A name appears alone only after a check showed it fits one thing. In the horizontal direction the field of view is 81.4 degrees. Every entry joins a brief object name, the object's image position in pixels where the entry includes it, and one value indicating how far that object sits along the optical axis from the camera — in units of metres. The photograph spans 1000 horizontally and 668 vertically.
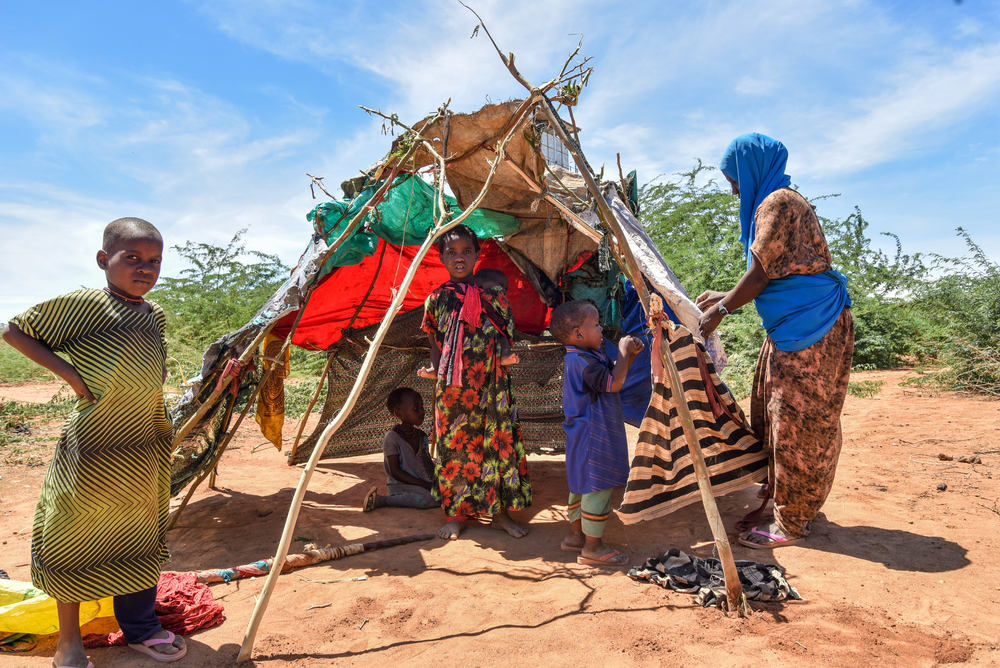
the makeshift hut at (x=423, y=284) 3.56
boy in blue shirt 3.16
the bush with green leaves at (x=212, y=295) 12.70
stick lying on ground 3.10
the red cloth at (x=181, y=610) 2.40
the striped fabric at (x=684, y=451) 3.11
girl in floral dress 3.72
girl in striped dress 2.12
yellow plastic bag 2.37
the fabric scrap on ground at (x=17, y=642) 2.39
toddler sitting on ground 4.50
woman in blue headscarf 3.01
